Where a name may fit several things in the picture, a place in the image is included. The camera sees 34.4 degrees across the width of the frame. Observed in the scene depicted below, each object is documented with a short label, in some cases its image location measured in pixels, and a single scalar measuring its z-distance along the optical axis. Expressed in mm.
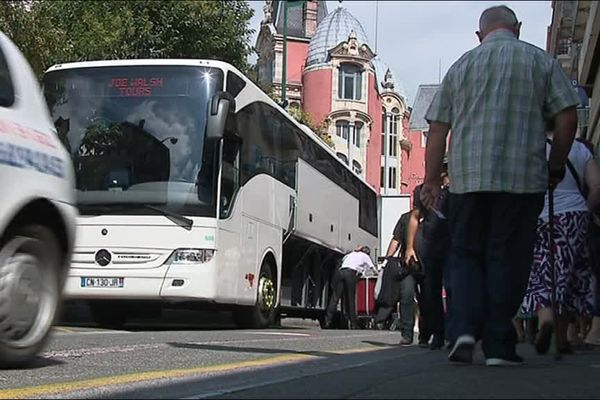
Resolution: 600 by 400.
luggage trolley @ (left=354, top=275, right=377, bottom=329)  21562
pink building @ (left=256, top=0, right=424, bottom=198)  65000
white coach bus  11984
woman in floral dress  7066
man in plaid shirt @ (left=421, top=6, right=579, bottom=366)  5398
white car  5312
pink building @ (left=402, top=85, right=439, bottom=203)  75562
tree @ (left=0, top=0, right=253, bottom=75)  20156
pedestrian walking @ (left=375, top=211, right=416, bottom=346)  9617
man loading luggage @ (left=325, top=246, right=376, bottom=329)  18234
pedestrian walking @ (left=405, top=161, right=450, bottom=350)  8219
